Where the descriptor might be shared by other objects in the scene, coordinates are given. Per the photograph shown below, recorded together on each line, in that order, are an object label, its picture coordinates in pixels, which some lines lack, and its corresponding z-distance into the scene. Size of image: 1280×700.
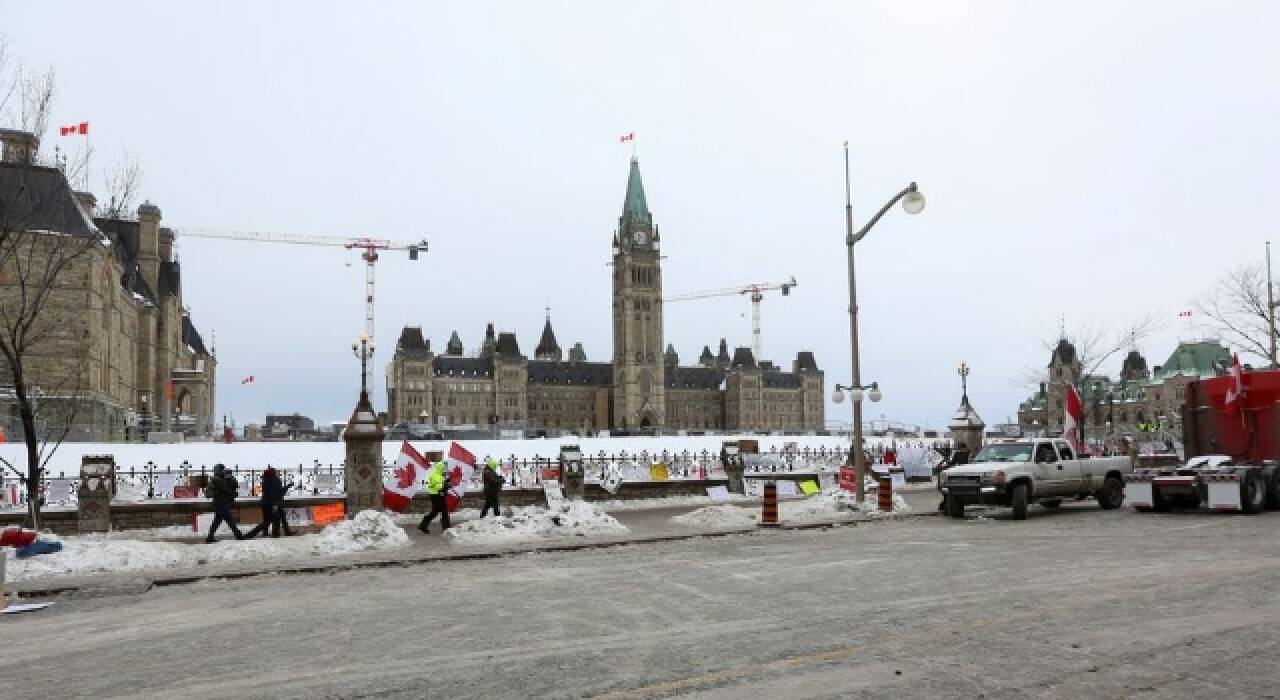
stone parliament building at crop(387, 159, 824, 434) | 153.88
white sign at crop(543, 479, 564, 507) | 25.15
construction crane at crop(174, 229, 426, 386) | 158.00
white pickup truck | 20.80
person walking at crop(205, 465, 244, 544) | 18.14
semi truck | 20.41
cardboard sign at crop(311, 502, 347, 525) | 21.90
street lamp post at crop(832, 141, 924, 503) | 22.86
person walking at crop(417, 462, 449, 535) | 20.44
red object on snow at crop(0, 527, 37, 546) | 14.35
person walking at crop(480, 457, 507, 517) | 21.38
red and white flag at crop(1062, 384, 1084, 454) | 27.48
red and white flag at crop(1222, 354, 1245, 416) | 22.17
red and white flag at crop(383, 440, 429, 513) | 23.47
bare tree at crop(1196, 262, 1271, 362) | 36.50
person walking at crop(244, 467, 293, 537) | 18.66
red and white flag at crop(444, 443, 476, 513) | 22.80
